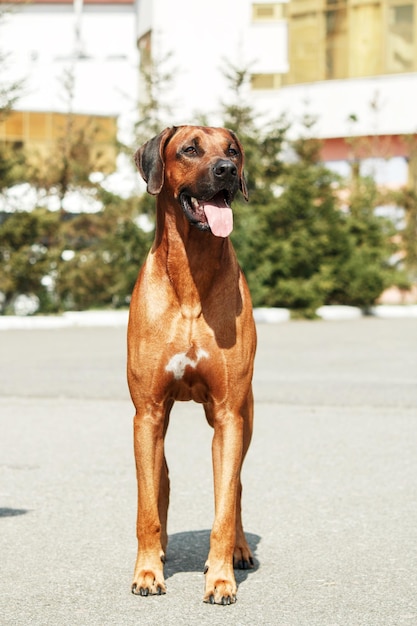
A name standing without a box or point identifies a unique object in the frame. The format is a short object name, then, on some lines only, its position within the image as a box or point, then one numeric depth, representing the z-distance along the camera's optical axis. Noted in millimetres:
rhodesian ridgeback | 7014
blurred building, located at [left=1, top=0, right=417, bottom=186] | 57154
